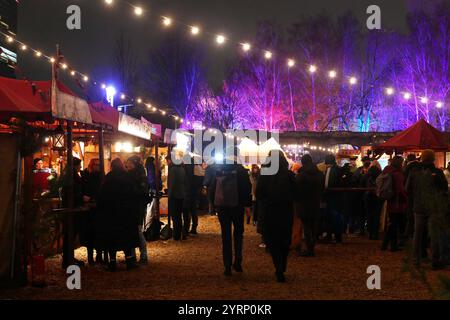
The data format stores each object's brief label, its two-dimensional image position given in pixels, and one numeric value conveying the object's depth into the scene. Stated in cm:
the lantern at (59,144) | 1361
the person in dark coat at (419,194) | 796
